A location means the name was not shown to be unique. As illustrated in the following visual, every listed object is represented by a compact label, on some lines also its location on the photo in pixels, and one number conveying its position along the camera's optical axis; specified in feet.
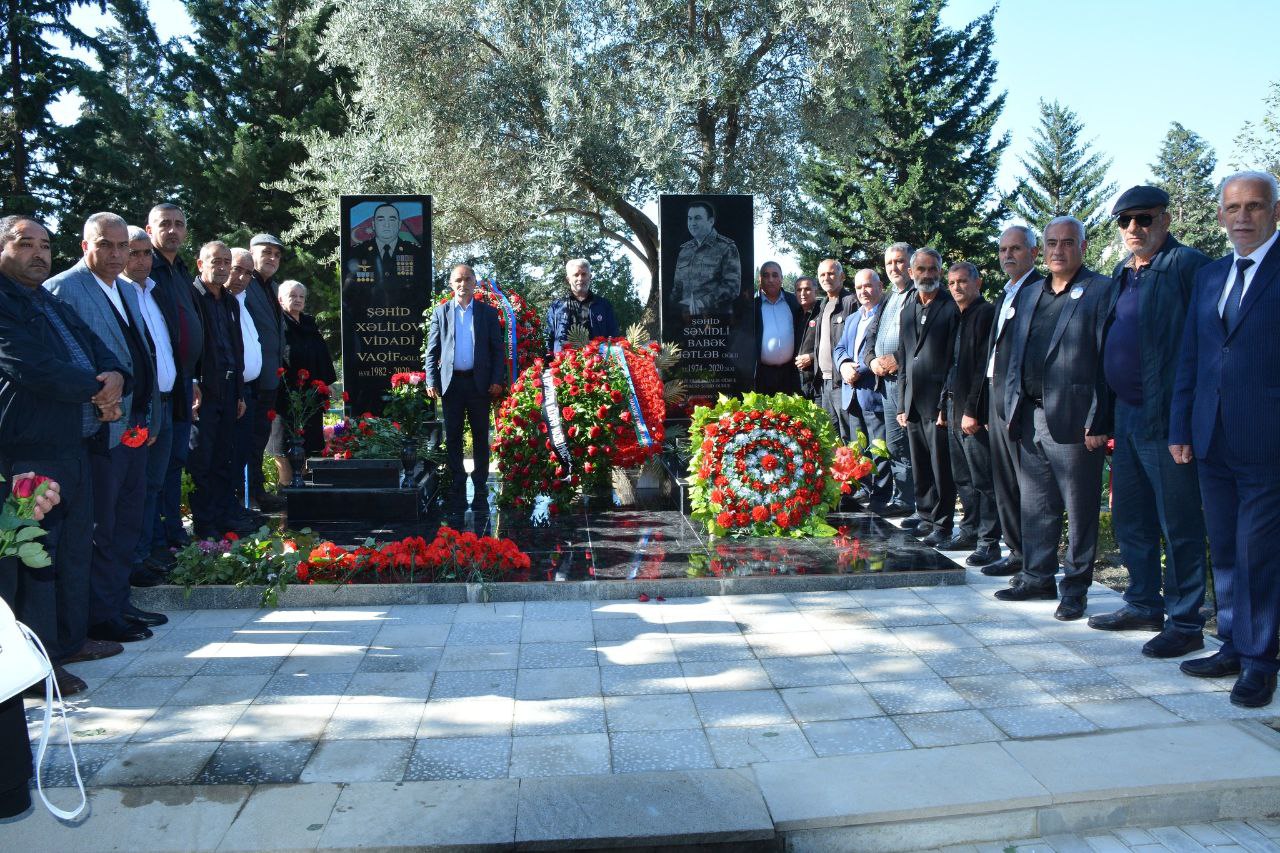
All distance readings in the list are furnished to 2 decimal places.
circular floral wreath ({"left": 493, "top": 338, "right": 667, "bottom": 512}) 25.59
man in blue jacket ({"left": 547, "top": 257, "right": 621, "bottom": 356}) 29.53
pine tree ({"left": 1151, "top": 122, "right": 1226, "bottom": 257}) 162.09
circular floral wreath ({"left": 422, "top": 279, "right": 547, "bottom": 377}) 31.12
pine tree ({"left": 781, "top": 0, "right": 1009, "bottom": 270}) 105.29
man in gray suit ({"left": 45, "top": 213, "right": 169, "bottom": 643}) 15.58
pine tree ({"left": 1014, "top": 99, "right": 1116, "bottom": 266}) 161.40
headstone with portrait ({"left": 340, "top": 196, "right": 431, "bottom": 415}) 31.24
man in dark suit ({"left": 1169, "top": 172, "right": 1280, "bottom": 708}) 12.74
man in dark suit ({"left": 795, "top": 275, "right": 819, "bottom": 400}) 30.30
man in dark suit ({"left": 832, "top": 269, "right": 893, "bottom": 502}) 26.50
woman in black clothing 28.30
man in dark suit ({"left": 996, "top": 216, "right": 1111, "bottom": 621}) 16.51
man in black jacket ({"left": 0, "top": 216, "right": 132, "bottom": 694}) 13.20
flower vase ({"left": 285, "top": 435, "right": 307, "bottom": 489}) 27.89
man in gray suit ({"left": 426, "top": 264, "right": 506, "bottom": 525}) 26.89
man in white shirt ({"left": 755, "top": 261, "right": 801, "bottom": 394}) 31.12
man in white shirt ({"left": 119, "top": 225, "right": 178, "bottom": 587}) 18.04
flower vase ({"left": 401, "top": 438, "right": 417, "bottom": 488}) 26.48
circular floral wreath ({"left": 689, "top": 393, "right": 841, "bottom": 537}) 21.90
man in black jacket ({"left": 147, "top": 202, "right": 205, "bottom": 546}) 19.74
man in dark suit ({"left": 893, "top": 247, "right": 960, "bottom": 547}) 22.41
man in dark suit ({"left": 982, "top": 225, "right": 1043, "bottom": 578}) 18.45
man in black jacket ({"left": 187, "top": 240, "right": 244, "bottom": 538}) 22.25
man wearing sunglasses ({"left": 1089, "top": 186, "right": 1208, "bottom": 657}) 14.71
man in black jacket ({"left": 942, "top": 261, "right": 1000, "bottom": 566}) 20.16
